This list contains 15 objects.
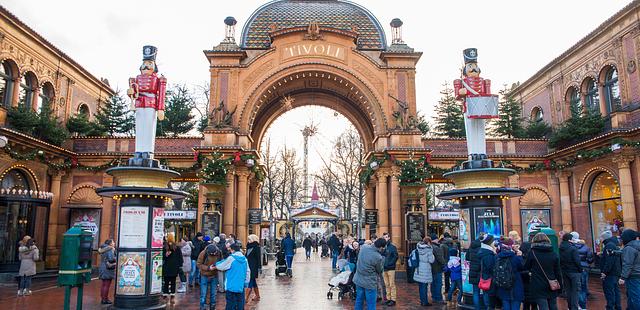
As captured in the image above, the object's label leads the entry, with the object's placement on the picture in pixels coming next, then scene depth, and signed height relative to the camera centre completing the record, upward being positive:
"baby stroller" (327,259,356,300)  13.20 -1.49
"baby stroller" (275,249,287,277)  19.52 -1.40
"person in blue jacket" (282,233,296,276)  19.83 -0.80
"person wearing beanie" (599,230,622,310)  10.35 -0.91
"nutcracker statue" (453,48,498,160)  12.19 +3.14
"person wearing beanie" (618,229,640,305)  9.56 -0.74
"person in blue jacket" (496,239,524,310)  8.48 -1.00
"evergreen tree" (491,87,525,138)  28.86 +6.58
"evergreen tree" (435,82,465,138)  33.34 +7.78
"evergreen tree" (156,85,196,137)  32.84 +7.68
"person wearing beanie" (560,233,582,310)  9.77 -0.84
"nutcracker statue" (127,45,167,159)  12.05 +3.22
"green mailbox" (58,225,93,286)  10.05 -0.61
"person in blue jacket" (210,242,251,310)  9.50 -0.90
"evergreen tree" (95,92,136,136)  28.19 +6.87
